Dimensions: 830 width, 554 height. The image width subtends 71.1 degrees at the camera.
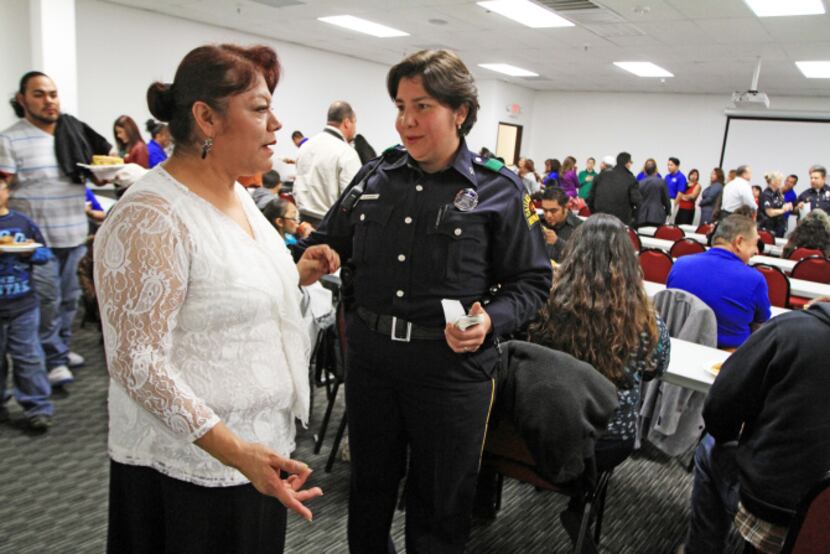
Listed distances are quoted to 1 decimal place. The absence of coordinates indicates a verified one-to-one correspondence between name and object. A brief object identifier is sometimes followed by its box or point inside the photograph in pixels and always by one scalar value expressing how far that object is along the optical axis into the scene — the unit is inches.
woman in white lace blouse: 38.2
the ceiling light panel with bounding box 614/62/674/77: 399.5
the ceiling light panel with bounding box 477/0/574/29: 259.0
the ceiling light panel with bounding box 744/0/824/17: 220.8
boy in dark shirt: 111.3
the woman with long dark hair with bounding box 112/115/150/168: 208.4
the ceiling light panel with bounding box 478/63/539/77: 457.7
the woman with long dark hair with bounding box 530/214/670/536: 79.4
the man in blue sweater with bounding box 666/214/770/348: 120.1
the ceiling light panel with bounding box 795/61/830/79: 334.0
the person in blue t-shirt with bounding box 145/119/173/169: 205.5
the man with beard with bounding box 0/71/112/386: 123.5
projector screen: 468.4
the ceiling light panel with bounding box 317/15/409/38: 322.7
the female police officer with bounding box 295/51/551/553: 62.8
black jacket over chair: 67.7
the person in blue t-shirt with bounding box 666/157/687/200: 476.7
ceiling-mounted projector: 318.0
